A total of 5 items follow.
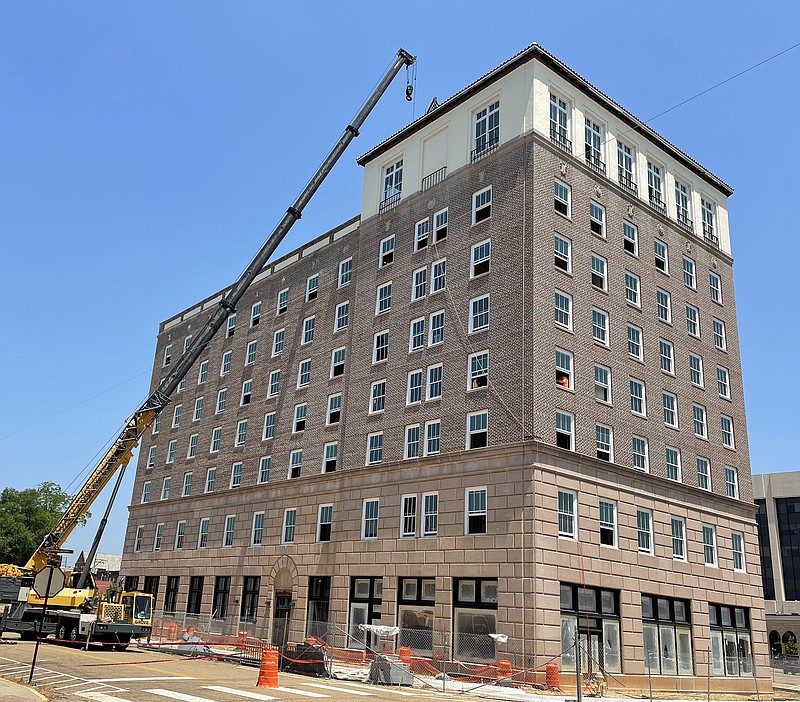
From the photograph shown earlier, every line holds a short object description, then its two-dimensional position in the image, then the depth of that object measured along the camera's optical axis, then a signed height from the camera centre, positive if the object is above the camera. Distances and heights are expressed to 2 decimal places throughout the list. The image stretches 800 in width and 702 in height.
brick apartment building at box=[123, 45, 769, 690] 36.44 +10.32
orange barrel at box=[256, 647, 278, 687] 25.14 -2.23
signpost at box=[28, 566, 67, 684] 21.70 +0.27
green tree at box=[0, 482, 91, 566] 119.75 +10.67
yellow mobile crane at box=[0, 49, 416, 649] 40.06 +3.36
